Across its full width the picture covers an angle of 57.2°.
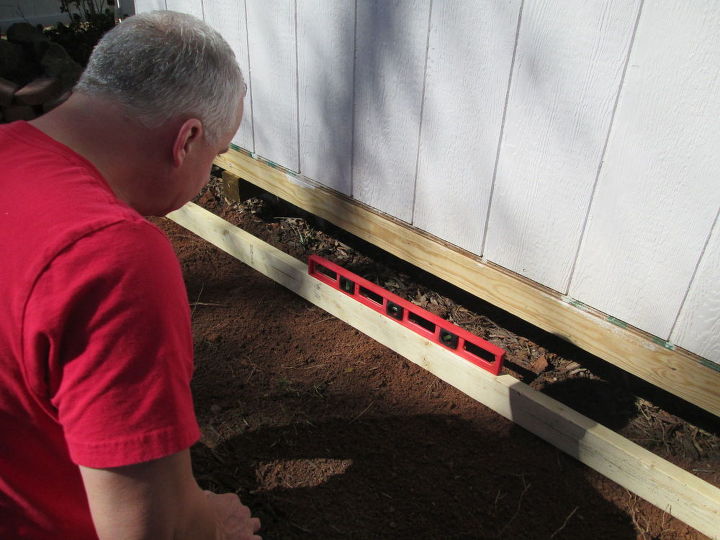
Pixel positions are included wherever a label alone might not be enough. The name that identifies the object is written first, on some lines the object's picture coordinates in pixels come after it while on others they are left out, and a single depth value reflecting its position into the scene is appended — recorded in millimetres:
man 931
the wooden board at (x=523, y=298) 2371
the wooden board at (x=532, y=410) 2213
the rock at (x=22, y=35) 5230
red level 2682
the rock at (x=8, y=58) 5000
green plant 5816
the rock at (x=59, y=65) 5102
